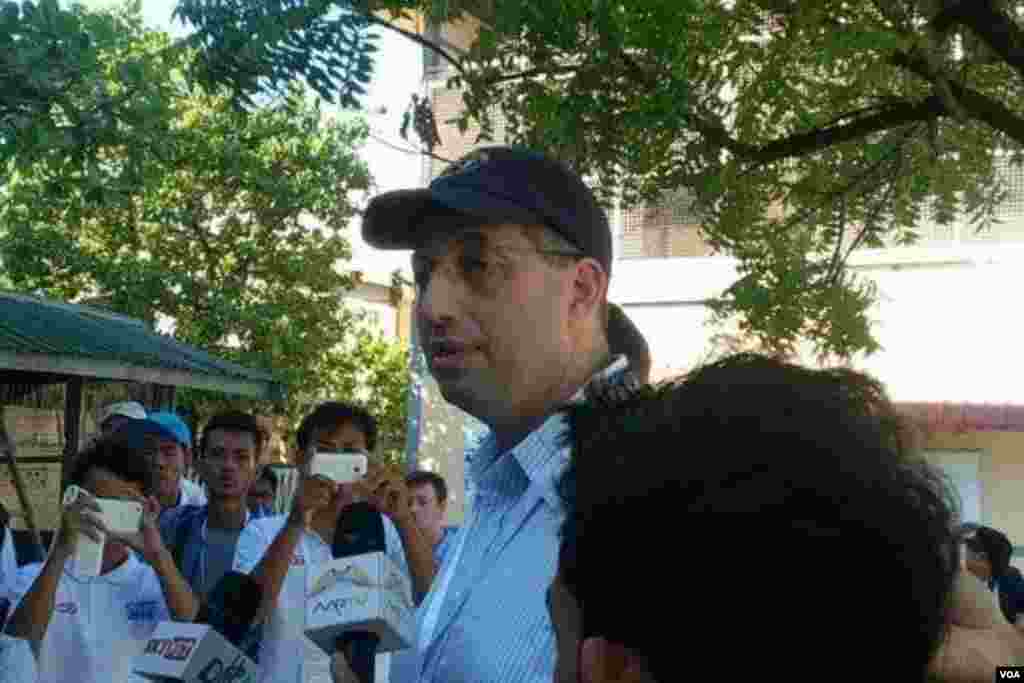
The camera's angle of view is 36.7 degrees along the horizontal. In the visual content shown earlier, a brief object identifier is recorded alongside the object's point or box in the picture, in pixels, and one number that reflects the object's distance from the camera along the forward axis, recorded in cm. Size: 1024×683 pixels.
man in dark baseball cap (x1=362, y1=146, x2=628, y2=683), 221
